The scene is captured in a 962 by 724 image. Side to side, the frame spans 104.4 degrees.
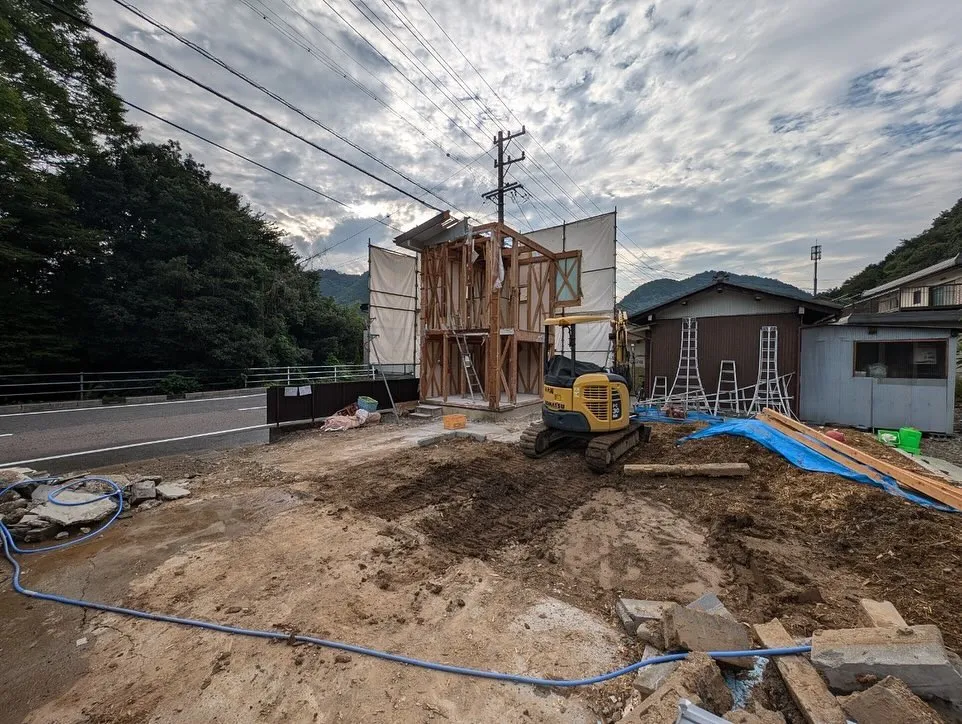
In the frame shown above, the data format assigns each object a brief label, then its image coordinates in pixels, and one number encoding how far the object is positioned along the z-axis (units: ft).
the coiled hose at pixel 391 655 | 7.10
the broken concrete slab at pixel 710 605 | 8.67
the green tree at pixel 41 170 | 42.32
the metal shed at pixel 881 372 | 29.73
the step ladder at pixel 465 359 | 41.14
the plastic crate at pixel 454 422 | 31.89
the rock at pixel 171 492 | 16.80
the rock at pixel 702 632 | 7.41
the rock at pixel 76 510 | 13.49
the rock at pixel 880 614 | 8.05
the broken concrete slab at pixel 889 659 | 6.13
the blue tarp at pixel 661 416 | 34.81
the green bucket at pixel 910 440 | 25.40
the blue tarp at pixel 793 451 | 15.60
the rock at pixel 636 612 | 8.48
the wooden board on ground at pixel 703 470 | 18.44
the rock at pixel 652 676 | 6.67
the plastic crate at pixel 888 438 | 26.81
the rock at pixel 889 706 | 5.31
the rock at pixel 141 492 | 16.15
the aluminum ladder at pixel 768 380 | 36.14
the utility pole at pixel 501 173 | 54.44
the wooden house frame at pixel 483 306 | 37.96
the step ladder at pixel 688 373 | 40.24
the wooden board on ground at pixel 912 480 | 14.29
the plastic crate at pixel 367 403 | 35.86
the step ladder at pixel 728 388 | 38.22
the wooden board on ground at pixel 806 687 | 5.87
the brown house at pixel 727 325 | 36.11
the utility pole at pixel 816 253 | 125.59
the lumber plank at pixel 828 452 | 16.70
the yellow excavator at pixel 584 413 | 20.61
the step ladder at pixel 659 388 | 42.70
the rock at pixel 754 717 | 5.69
